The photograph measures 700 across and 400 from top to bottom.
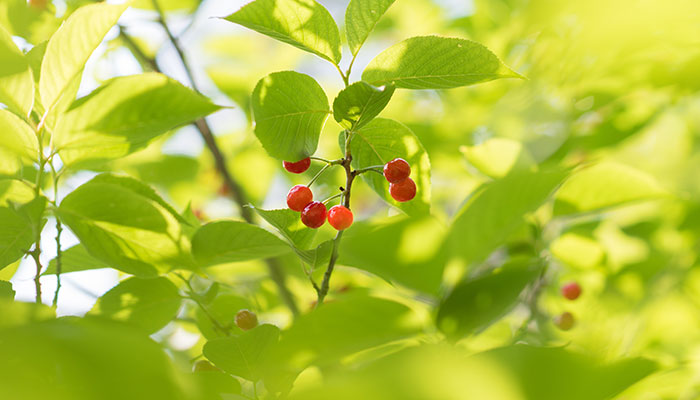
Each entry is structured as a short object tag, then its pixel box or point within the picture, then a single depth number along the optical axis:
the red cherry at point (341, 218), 0.85
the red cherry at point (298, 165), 0.88
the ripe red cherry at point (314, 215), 0.86
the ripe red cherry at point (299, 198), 0.88
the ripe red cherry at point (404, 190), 0.86
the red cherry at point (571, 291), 1.07
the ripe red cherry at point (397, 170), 0.85
